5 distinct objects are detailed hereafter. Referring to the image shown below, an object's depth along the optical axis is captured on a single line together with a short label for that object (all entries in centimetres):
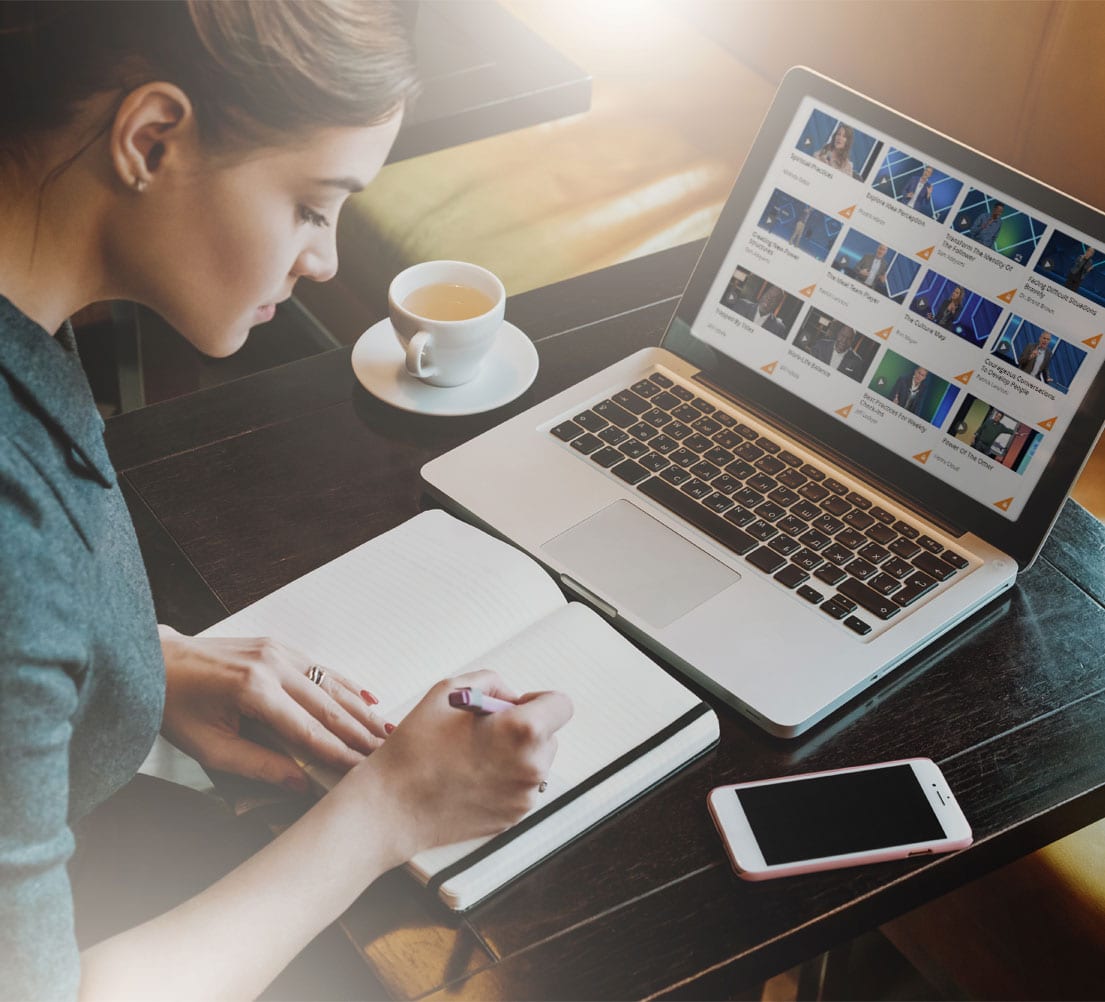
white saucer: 100
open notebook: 68
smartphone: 68
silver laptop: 82
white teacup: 98
